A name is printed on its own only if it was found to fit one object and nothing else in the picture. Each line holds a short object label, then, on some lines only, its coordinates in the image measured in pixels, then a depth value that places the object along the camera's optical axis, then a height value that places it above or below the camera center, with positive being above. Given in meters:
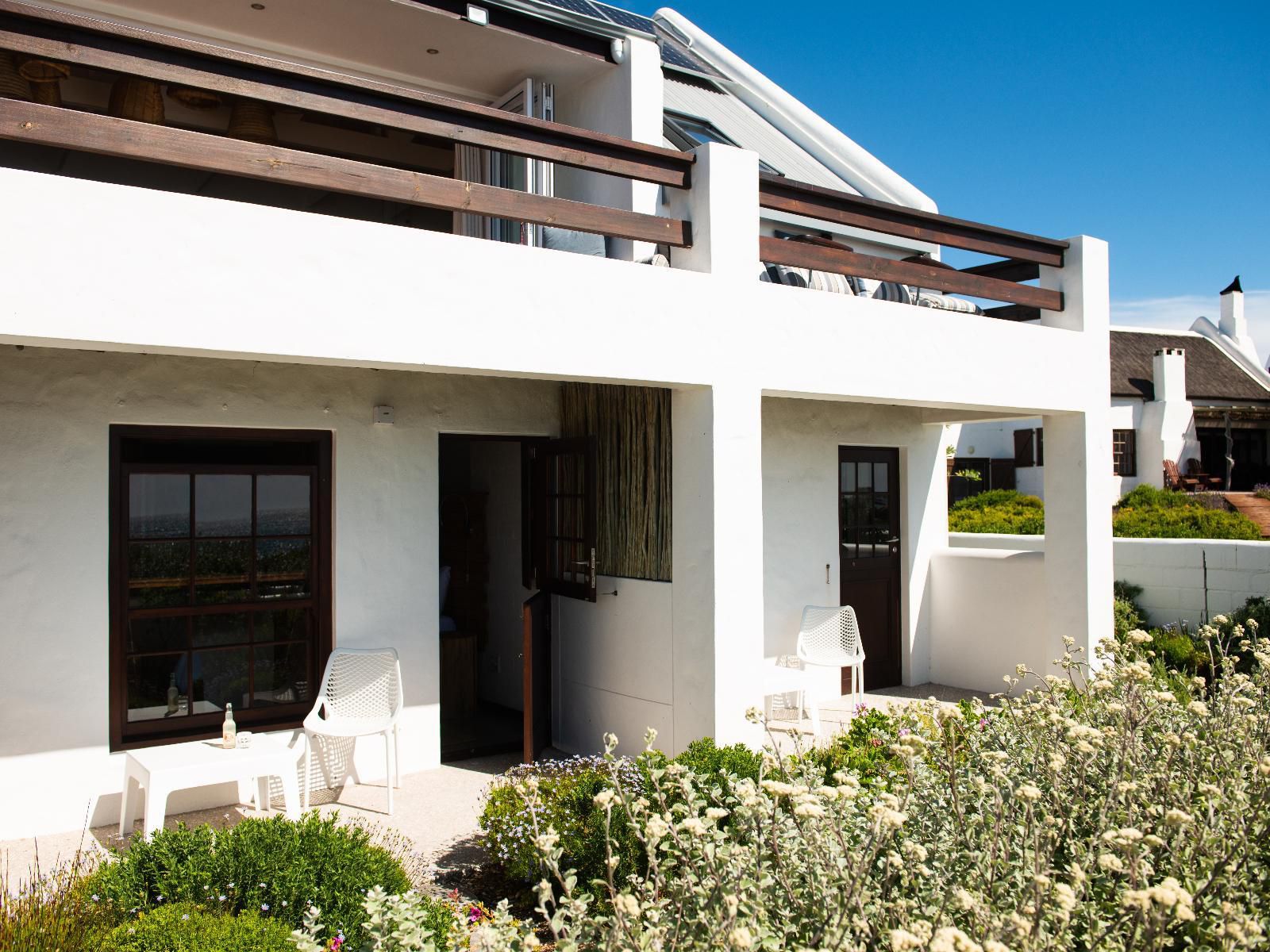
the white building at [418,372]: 4.74 +0.81
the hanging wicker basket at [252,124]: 7.45 +2.94
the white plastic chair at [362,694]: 6.74 -1.46
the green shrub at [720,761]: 5.36 -1.53
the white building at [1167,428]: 27.61 +1.86
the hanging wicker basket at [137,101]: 6.87 +2.89
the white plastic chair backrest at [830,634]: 9.12 -1.38
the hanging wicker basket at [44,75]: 6.36 +2.86
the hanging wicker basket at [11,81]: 6.29 +2.81
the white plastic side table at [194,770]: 5.44 -1.61
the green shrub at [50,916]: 3.81 -1.75
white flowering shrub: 2.55 -1.17
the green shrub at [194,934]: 3.62 -1.69
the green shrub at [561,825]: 4.83 -1.77
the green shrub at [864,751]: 5.55 -1.64
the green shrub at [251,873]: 4.13 -1.67
